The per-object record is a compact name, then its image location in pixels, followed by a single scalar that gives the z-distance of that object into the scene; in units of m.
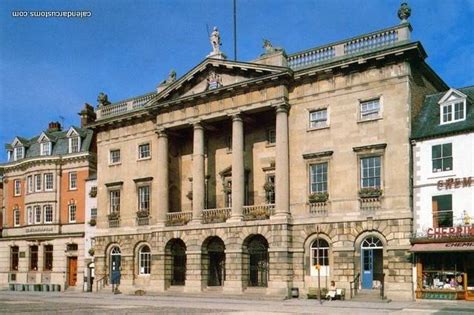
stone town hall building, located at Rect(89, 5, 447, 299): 34.41
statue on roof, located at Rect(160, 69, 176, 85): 44.96
